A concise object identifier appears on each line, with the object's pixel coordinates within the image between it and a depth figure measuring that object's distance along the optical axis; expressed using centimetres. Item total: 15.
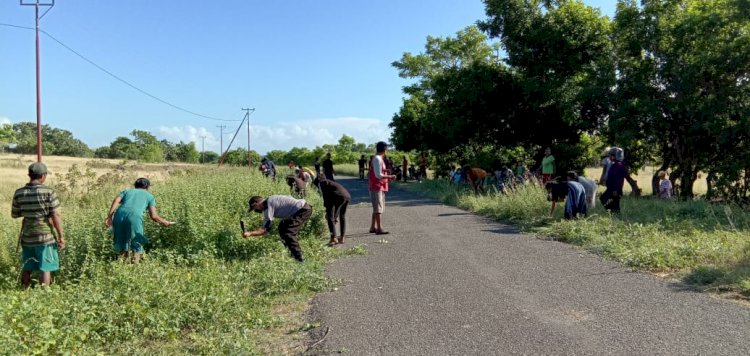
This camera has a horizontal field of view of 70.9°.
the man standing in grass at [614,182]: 1030
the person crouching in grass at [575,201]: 1012
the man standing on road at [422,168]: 3216
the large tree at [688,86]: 1417
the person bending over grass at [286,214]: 733
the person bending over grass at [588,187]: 1061
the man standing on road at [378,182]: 973
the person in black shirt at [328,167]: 1850
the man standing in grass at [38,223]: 671
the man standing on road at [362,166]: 3428
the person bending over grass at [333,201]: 900
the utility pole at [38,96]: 2327
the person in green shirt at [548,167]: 1580
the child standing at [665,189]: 1522
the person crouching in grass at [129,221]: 730
